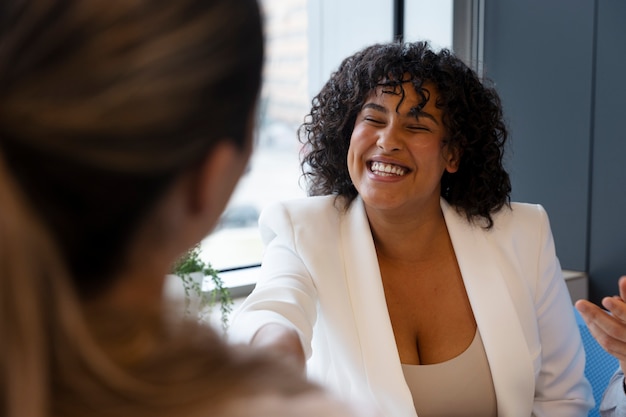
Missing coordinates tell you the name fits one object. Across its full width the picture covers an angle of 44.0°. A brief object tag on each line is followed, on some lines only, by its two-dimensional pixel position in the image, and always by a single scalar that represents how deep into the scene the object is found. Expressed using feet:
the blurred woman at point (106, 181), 1.75
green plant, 5.84
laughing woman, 6.31
